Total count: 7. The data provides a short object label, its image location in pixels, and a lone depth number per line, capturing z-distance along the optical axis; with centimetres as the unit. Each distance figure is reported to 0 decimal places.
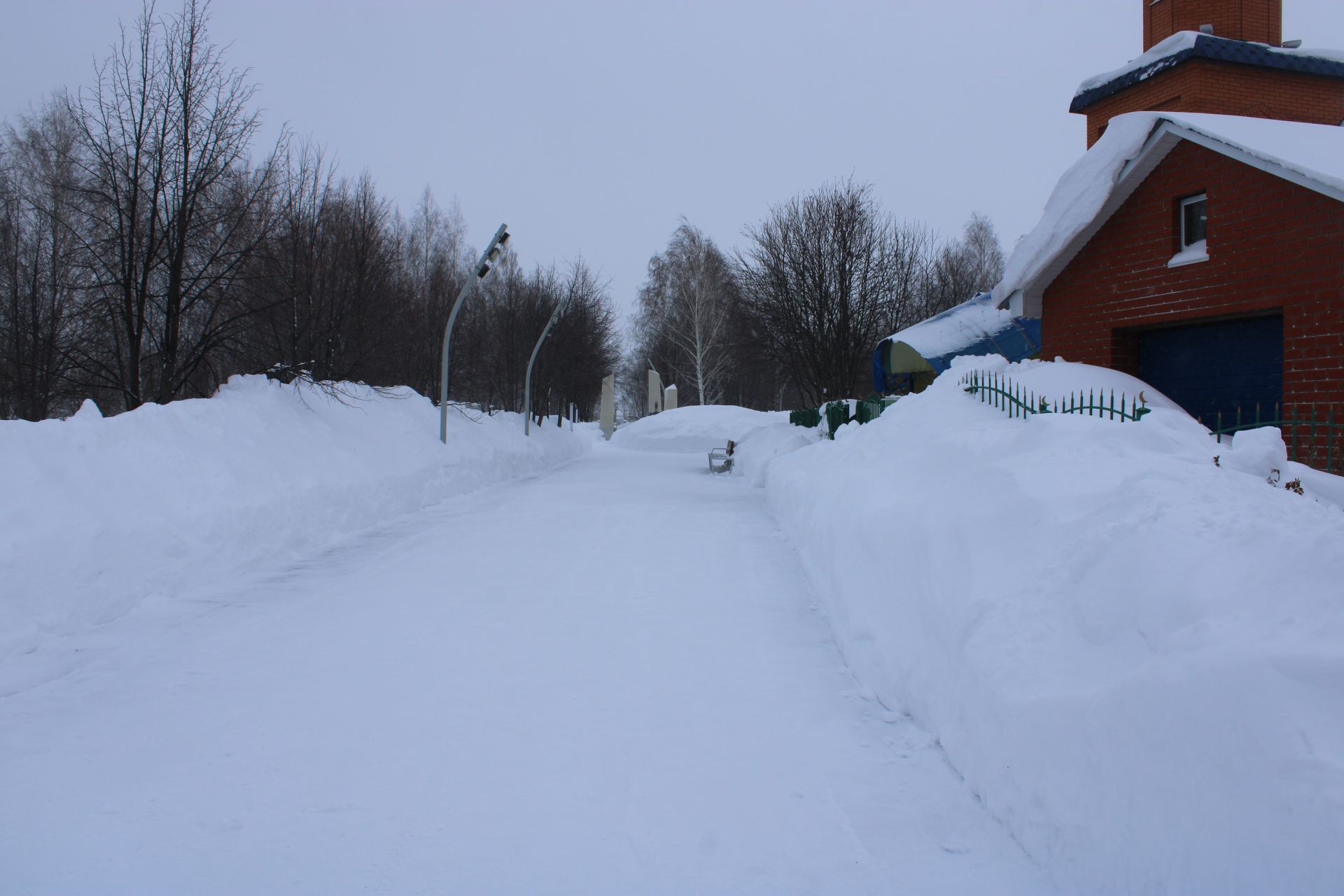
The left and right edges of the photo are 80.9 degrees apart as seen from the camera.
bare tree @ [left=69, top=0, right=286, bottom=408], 1023
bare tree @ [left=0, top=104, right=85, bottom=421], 1398
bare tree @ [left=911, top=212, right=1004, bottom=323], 3722
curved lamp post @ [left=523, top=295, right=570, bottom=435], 2370
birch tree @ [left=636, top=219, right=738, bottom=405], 4666
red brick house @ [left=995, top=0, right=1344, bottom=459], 825
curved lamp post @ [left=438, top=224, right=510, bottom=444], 1612
